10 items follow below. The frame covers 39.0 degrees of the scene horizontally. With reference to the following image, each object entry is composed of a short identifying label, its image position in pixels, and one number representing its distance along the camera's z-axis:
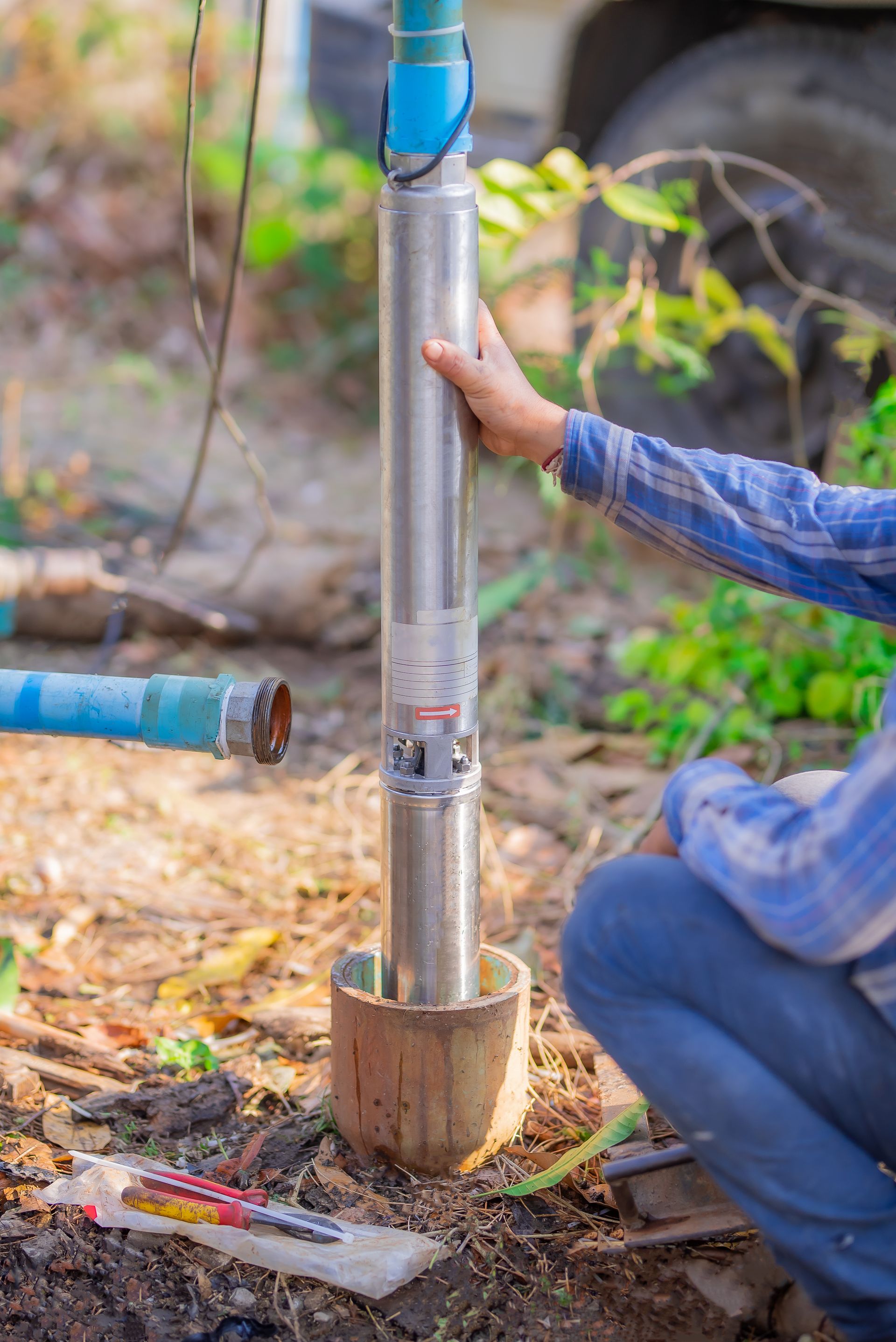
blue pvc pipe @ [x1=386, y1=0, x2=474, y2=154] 1.71
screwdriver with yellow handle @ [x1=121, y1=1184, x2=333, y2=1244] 1.81
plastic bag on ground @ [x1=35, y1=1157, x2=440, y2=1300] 1.73
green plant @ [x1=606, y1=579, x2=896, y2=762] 3.33
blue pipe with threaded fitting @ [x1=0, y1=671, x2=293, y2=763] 1.90
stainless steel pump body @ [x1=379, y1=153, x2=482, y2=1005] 1.76
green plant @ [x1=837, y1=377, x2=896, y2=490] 2.97
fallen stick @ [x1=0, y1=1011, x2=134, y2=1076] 2.34
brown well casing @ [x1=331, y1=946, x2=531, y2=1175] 1.90
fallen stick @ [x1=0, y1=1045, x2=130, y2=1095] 2.26
